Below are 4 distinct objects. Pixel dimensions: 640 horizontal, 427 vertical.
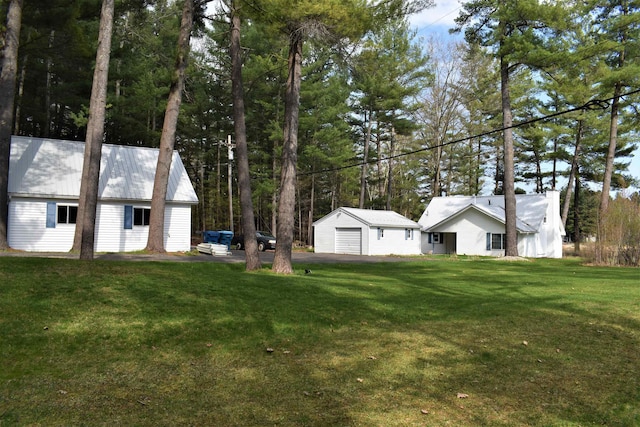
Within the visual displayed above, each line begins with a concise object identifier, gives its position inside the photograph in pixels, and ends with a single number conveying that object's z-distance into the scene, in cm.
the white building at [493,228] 3369
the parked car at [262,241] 3164
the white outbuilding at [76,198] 2009
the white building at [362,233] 3203
